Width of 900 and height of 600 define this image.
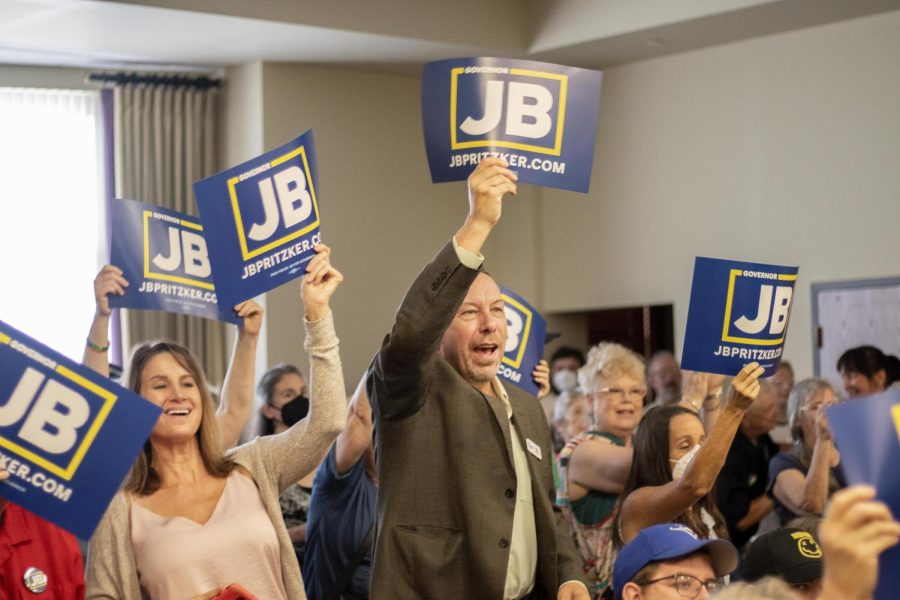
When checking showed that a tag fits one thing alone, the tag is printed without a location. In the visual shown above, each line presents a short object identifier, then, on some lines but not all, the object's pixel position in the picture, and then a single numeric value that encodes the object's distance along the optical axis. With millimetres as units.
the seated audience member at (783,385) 6602
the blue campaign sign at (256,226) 3227
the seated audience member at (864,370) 6023
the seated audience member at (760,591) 1758
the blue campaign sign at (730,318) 3537
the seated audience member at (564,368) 7820
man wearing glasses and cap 2637
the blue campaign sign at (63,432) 2516
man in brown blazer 2725
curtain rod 8430
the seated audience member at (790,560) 2906
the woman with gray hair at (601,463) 4004
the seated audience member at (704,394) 4145
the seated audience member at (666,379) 7383
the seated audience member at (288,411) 4660
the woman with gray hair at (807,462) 4516
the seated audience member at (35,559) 2783
